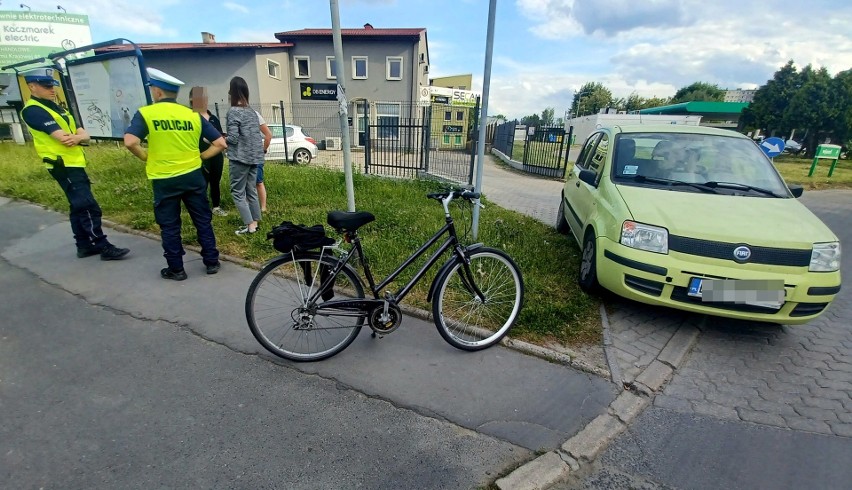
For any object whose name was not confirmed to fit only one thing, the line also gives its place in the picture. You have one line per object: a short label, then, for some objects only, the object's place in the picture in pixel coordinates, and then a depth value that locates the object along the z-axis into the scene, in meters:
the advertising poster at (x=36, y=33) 20.83
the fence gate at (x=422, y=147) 10.28
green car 2.91
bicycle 2.77
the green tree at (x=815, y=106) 24.77
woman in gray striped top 4.80
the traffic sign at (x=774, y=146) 9.31
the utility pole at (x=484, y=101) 3.87
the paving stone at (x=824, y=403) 2.62
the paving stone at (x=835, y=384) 2.83
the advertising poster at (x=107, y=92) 6.13
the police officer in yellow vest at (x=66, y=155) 3.90
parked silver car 13.91
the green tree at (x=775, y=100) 26.92
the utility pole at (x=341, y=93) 3.80
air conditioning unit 20.59
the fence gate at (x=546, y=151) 12.97
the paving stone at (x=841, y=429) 2.38
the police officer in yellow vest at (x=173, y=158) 3.62
